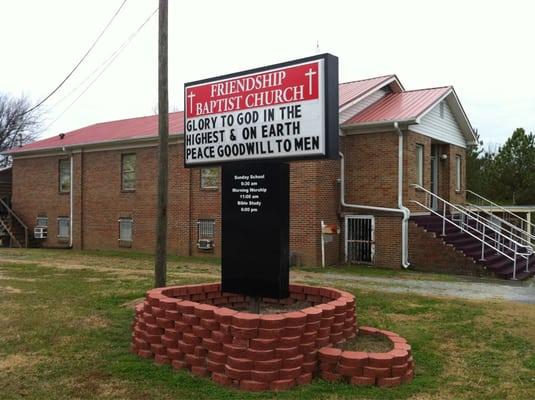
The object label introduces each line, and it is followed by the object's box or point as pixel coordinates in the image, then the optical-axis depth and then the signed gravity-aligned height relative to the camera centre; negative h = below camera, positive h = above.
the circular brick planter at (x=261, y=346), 5.20 -1.42
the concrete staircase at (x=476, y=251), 14.96 -1.23
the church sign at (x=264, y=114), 6.08 +1.19
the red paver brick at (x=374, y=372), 5.29 -1.60
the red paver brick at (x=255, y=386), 5.11 -1.69
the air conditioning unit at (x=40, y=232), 26.91 -1.15
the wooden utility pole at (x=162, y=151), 8.66 +0.96
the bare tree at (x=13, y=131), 53.09 +7.84
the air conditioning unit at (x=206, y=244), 20.03 -1.29
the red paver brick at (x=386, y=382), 5.27 -1.70
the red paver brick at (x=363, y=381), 5.26 -1.68
